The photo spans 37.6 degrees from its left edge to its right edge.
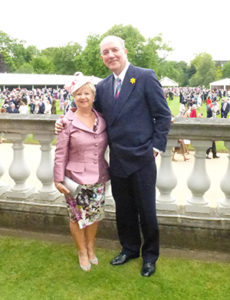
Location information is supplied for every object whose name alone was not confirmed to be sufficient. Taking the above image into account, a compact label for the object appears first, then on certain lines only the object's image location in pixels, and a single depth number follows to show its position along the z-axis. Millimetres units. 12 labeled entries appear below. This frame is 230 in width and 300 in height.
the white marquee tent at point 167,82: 85125
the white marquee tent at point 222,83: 71562
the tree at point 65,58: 95912
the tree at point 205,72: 107000
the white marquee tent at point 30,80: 71250
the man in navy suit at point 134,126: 2922
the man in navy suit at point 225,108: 24172
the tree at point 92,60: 58656
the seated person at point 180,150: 11222
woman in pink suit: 2996
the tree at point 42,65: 99438
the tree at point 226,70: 117500
